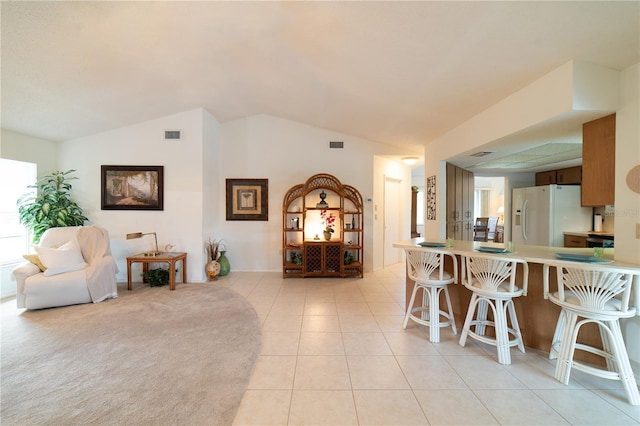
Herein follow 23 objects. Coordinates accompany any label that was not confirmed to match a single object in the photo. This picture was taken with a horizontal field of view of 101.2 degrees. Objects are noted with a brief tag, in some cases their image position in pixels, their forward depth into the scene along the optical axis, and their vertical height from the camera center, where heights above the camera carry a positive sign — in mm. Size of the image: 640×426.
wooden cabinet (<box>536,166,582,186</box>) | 4922 +717
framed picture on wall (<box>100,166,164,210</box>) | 4609 +406
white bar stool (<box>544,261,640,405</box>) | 1807 -702
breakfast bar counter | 2234 -878
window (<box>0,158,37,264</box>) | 3965 +36
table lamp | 3979 -466
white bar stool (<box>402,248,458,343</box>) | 2632 -697
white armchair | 3270 -817
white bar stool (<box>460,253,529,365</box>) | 2258 -697
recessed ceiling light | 5738 +1148
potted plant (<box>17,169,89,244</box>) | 4027 +41
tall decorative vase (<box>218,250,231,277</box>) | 5027 -1038
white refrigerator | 4922 -33
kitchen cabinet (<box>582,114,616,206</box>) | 2186 +445
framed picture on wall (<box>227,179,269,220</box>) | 5367 +179
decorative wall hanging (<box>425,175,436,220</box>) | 4605 +260
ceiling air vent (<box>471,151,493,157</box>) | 3635 +830
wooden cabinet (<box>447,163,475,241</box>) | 4527 +165
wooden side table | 4121 -792
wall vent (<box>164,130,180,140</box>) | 4617 +1339
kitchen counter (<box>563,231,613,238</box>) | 4342 -364
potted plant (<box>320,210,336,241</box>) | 5348 -161
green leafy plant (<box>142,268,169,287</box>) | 4324 -1102
